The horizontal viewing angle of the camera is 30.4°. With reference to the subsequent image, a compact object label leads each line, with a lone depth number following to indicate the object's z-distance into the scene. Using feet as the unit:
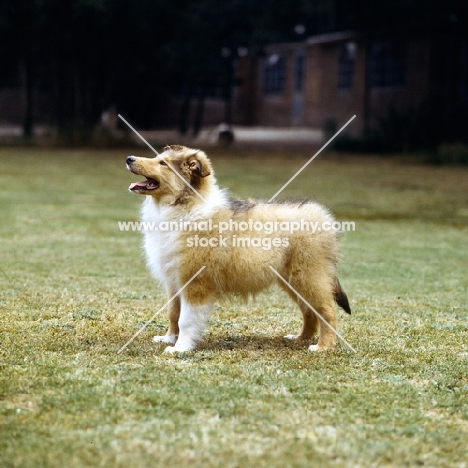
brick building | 117.50
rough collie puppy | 21.12
